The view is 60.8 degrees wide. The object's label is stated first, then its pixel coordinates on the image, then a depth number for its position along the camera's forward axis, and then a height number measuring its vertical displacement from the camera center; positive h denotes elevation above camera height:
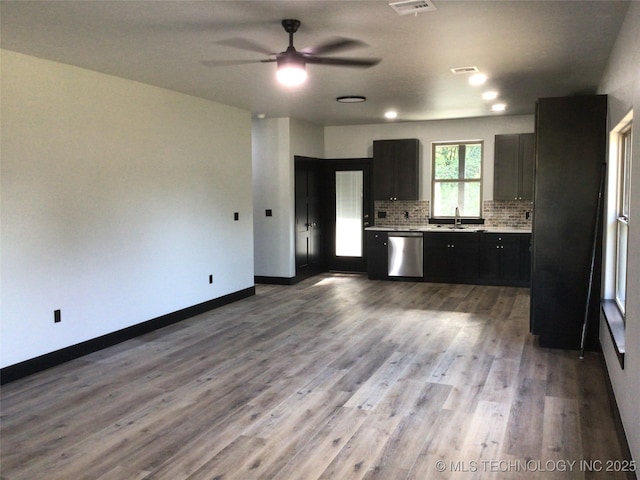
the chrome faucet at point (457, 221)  8.84 -0.33
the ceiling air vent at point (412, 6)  3.20 +1.16
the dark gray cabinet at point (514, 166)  8.27 +0.52
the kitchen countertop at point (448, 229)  8.23 -0.44
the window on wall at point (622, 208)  4.09 -0.06
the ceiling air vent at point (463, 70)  4.96 +1.21
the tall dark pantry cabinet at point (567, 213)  4.72 -0.11
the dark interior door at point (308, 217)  8.68 -0.26
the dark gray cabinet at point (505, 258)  8.08 -0.87
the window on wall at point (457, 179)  8.80 +0.36
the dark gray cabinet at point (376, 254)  8.89 -0.87
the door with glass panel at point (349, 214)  9.49 -0.22
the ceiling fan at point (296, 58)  3.62 +1.16
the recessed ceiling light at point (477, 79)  5.27 +1.21
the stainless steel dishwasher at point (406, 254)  8.66 -0.85
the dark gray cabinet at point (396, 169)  8.89 +0.53
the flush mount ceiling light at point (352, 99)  6.42 +1.23
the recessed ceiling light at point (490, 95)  6.27 +1.25
